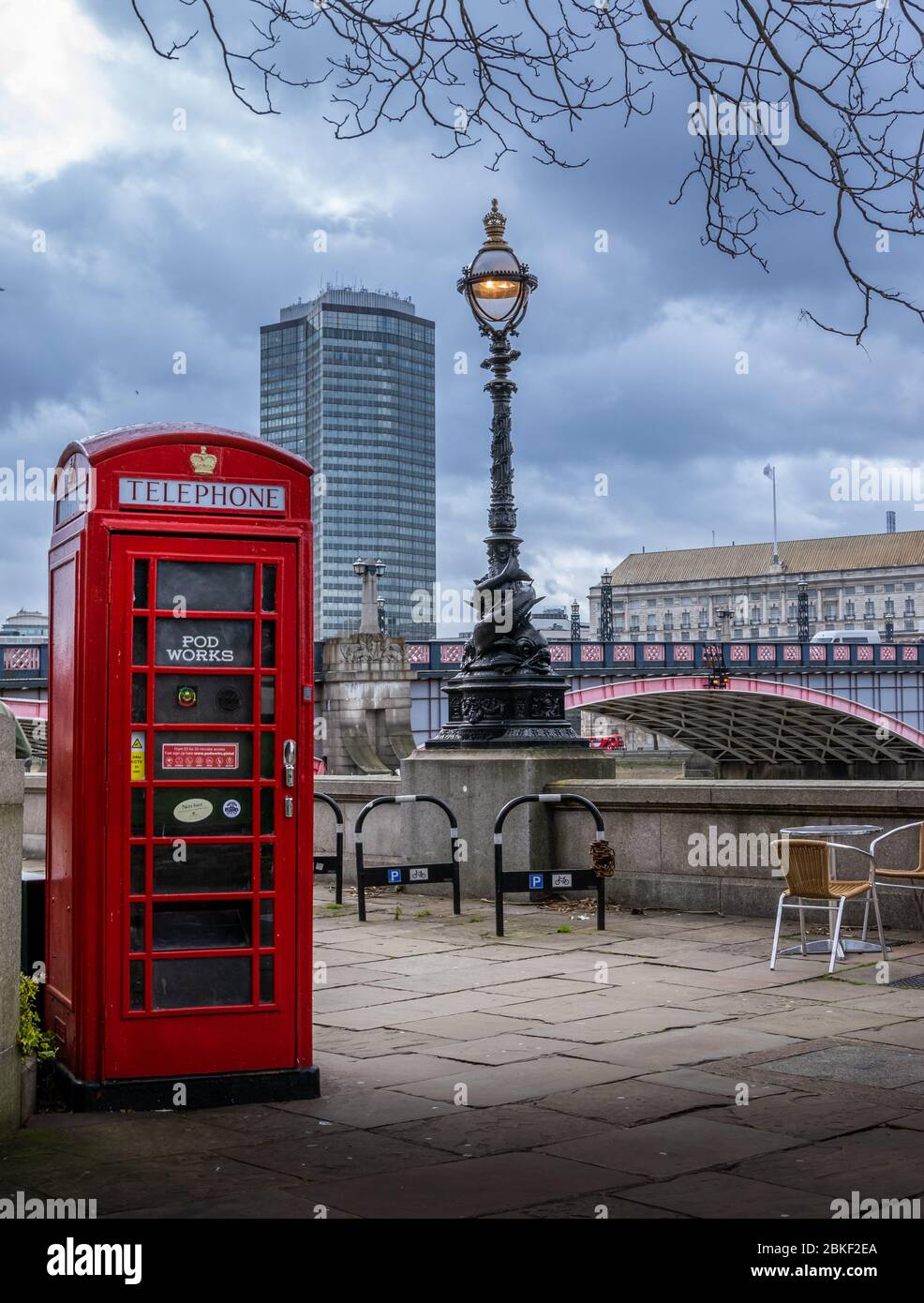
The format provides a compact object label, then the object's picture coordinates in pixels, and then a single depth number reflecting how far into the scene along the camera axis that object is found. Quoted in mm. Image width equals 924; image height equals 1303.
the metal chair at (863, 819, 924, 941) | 8594
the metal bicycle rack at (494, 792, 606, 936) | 10008
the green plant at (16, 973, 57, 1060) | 5371
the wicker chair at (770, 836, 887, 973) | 8141
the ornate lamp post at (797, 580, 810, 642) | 77062
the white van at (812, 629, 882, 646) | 91500
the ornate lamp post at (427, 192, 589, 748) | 11789
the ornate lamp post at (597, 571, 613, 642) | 79875
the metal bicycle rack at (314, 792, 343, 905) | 11664
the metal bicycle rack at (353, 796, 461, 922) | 10773
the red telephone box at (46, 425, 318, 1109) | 5441
